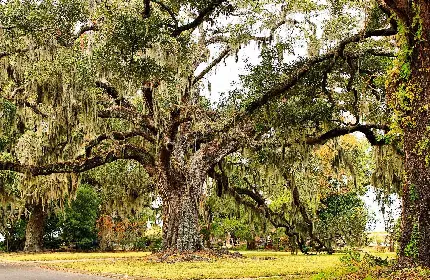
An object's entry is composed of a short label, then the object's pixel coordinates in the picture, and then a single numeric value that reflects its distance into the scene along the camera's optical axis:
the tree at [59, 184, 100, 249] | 31.98
